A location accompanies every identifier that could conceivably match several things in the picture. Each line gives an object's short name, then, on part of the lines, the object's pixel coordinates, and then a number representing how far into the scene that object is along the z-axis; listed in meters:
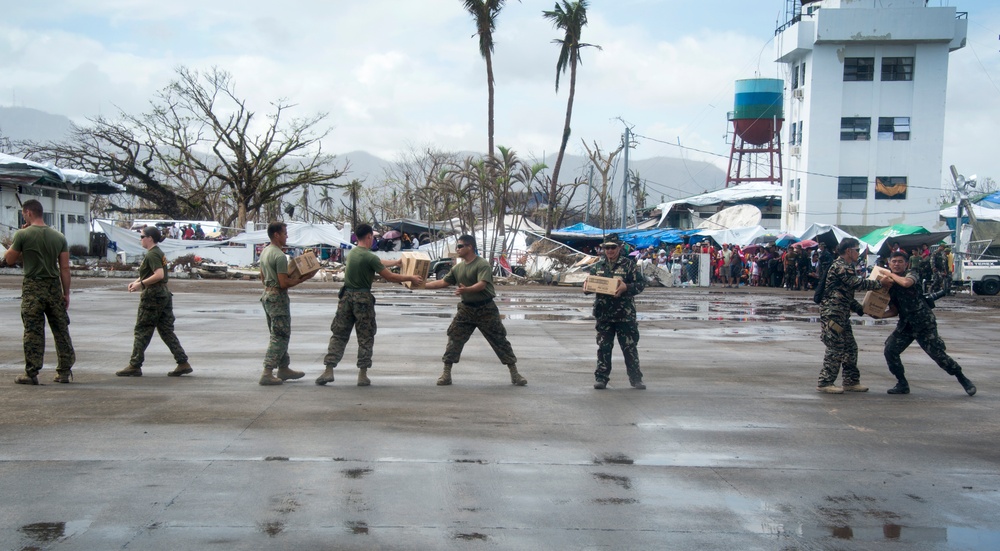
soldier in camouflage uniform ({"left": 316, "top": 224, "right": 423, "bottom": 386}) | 9.46
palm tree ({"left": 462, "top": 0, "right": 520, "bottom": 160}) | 44.56
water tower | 64.50
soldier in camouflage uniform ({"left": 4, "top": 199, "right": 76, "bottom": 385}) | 8.91
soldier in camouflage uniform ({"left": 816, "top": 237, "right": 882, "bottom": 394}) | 9.56
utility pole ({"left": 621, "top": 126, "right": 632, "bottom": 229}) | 45.74
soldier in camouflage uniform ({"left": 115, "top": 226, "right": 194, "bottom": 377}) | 9.73
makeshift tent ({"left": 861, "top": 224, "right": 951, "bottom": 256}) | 37.25
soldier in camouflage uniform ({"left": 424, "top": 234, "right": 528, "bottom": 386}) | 9.77
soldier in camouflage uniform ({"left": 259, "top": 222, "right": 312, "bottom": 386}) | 9.39
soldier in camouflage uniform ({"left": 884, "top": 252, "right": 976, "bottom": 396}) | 9.53
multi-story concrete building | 46.94
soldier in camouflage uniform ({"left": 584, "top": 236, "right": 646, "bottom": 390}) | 9.77
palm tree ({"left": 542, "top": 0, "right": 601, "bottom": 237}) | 44.66
